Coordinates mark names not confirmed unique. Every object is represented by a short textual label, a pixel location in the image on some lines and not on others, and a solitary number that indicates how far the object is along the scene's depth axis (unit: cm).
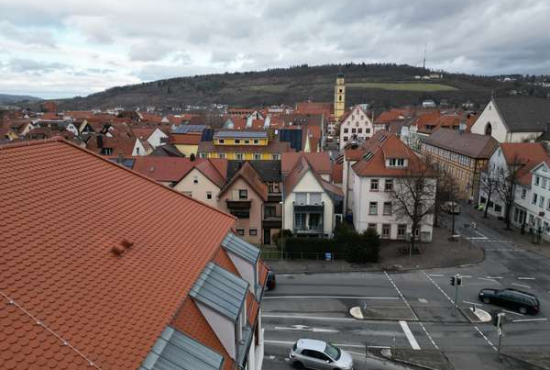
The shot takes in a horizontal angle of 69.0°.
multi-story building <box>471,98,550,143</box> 6631
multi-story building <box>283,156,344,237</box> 3994
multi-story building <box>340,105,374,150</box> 11194
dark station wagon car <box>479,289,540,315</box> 2759
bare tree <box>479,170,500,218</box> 5091
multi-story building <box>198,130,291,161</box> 6462
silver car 2094
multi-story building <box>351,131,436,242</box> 4159
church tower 16225
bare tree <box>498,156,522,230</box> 4722
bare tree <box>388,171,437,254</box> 3853
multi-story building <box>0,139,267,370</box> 684
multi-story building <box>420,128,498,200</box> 5866
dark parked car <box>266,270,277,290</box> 3136
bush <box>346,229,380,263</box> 3678
